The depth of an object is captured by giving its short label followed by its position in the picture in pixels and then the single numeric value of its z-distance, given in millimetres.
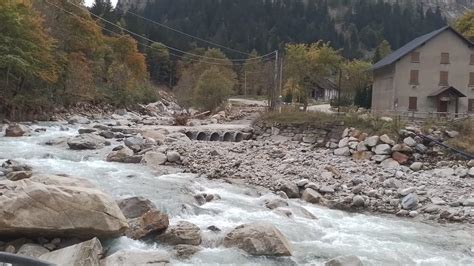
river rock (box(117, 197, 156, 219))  9766
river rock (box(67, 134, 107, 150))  19469
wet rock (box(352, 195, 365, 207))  13375
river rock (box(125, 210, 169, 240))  8664
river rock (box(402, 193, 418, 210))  13177
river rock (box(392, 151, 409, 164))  18406
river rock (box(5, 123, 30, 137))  22047
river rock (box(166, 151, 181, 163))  17844
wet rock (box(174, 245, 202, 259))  8218
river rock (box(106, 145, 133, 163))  17172
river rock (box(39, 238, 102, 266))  6738
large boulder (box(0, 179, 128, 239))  7467
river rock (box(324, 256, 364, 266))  7977
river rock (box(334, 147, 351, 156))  20203
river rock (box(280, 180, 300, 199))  13984
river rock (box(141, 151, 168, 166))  17328
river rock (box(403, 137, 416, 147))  19062
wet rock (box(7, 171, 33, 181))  11359
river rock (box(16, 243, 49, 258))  7214
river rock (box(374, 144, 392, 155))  18938
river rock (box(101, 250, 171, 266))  7102
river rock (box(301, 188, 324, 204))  13453
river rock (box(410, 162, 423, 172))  17578
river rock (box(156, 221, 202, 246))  8711
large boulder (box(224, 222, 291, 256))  8562
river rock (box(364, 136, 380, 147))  19547
